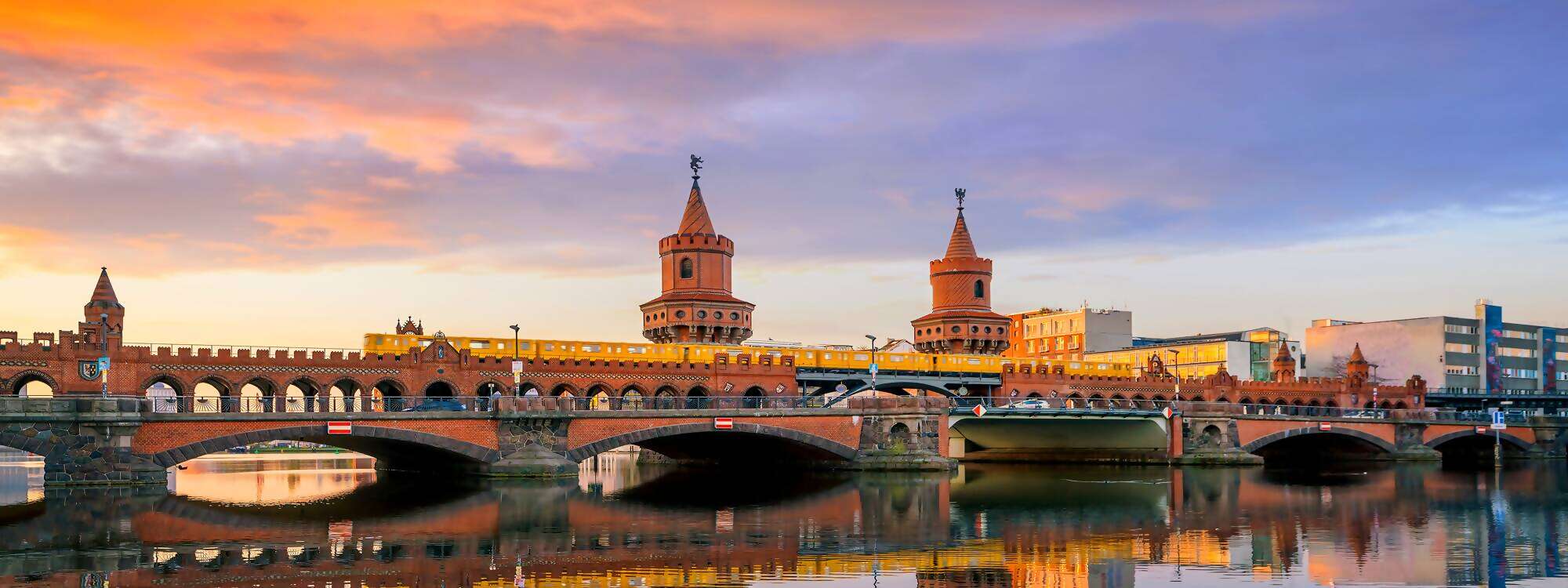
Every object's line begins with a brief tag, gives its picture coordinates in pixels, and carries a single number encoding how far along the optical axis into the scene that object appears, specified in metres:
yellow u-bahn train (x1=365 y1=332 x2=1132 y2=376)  97.12
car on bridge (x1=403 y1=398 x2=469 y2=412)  71.38
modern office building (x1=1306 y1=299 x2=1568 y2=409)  174.12
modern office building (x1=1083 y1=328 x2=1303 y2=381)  187.38
